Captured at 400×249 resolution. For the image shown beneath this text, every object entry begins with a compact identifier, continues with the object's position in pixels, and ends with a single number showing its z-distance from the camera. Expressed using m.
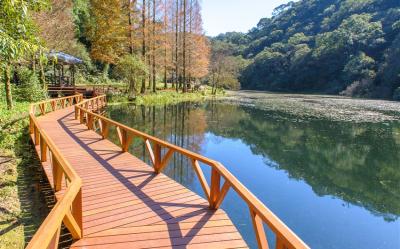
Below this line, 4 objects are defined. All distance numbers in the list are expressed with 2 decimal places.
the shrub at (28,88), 20.00
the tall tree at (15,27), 4.65
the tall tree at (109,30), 31.36
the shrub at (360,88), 58.92
